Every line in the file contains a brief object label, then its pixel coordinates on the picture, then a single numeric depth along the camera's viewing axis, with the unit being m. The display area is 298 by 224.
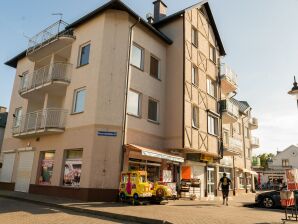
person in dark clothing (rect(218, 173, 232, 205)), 13.16
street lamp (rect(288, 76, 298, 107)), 9.43
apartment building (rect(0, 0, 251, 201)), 12.41
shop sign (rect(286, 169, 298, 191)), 8.32
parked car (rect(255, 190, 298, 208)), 12.62
